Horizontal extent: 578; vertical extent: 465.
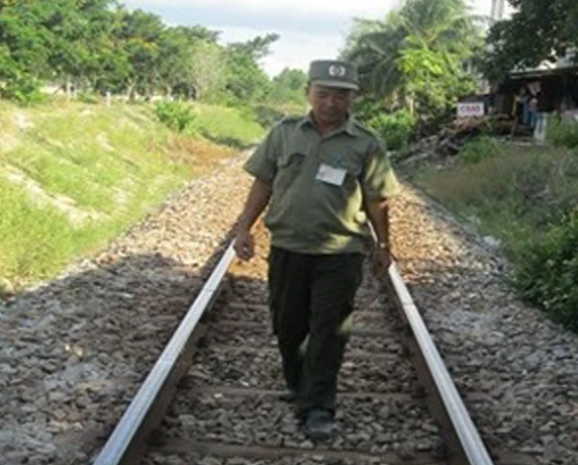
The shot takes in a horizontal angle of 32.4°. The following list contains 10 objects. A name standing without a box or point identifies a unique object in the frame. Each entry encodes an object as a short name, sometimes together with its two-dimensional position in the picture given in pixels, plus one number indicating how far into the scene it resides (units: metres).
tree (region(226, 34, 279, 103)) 98.18
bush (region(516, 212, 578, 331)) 7.63
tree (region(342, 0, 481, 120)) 43.04
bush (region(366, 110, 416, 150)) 34.88
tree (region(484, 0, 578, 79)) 24.64
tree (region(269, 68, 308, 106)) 121.84
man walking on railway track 4.94
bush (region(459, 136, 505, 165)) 22.53
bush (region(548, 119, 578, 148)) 20.94
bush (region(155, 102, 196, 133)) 34.34
